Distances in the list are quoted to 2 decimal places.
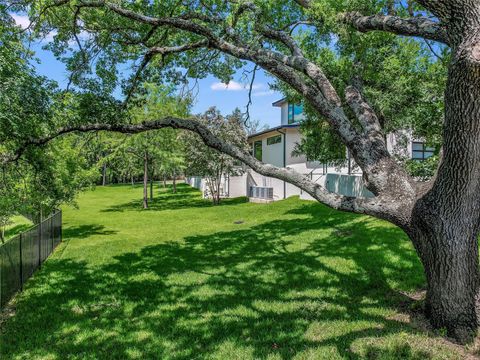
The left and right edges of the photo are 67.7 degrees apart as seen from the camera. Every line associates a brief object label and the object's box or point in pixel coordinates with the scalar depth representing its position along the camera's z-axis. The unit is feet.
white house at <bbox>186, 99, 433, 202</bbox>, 52.37
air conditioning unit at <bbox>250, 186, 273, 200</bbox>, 78.64
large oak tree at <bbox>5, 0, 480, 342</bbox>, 11.45
